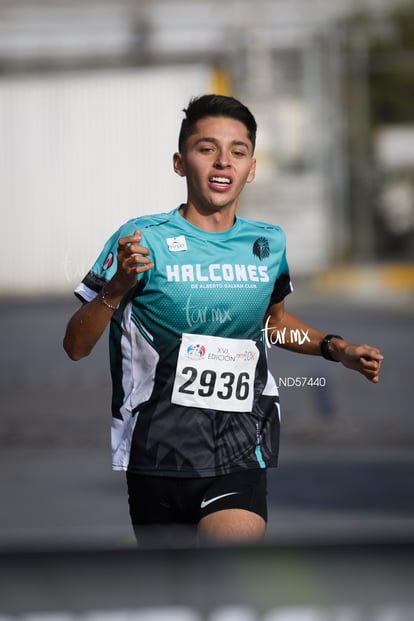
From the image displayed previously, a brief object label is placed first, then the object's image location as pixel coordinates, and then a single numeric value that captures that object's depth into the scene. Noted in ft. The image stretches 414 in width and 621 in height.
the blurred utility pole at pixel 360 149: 197.57
